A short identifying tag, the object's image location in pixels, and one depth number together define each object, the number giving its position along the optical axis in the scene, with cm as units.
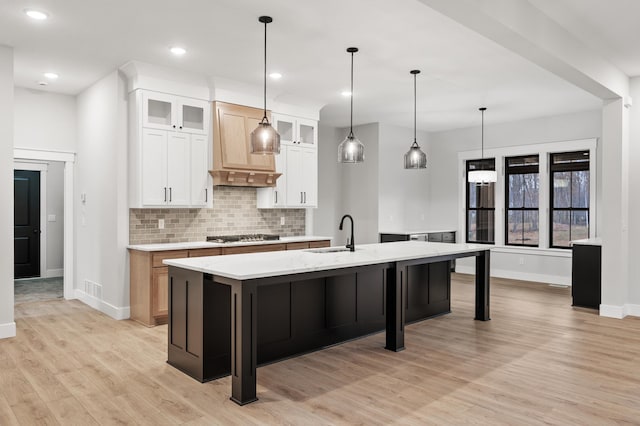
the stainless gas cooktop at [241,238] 587
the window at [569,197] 773
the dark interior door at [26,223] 846
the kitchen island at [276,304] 308
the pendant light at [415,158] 514
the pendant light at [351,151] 452
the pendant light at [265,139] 382
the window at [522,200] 829
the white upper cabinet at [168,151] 529
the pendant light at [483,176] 732
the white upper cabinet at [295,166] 662
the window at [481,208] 885
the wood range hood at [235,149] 584
